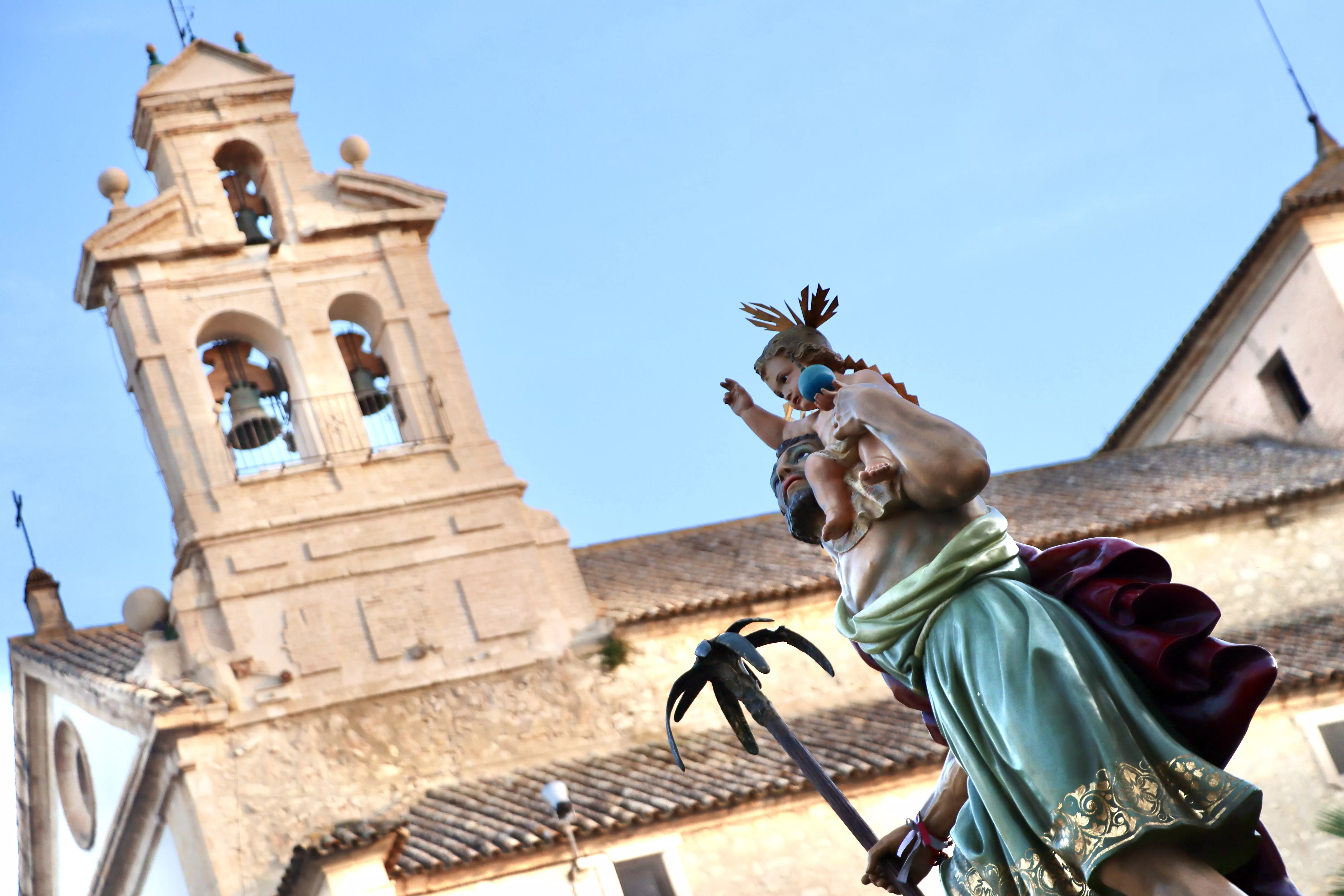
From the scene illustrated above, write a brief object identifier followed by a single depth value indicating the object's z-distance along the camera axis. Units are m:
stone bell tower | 18.48
